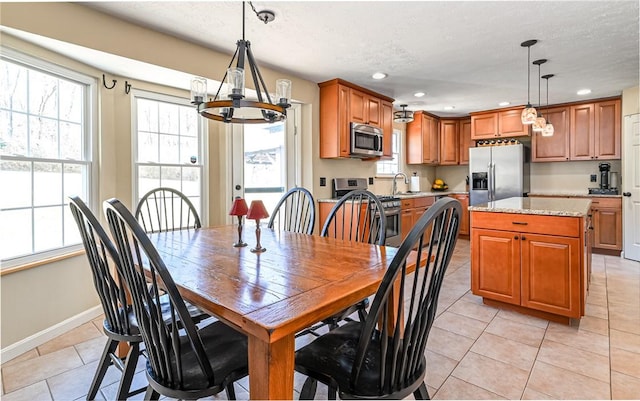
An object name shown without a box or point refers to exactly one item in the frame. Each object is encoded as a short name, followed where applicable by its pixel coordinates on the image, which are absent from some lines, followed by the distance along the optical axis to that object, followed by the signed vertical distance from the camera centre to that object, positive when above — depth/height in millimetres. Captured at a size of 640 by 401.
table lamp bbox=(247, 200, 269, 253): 1662 -86
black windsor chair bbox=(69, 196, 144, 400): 1360 -493
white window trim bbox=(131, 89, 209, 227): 2938 +500
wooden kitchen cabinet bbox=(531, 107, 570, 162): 5102 +837
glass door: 3488 +405
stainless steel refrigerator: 5168 +362
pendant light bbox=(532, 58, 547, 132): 3235 +706
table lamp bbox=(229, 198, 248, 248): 1736 -63
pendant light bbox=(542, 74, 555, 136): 3497 +679
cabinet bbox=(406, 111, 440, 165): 5855 +1006
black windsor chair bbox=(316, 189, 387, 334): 1709 -244
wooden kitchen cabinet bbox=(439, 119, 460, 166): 6281 +1012
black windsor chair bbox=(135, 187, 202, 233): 3111 -146
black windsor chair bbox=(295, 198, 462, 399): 968 -528
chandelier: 1554 +503
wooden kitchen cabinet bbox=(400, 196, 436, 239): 4691 -221
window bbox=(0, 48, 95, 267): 2160 +310
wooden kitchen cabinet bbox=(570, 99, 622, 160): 4703 +932
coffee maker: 4811 +297
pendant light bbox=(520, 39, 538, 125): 3078 +743
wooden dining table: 932 -319
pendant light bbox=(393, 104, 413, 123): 4805 +1143
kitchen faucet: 5498 +236
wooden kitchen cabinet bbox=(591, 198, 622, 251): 4500 -388
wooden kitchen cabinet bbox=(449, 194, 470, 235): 5738 -327
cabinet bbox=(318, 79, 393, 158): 3938 +1006
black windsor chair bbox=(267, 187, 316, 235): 2396 -110
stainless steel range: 4323 -136
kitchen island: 2371 -478
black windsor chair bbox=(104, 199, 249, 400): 1014 -461
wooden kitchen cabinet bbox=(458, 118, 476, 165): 6207 +1023
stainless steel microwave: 4074 +706
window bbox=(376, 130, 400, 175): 5582 +554
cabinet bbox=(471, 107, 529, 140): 5277 +1165
